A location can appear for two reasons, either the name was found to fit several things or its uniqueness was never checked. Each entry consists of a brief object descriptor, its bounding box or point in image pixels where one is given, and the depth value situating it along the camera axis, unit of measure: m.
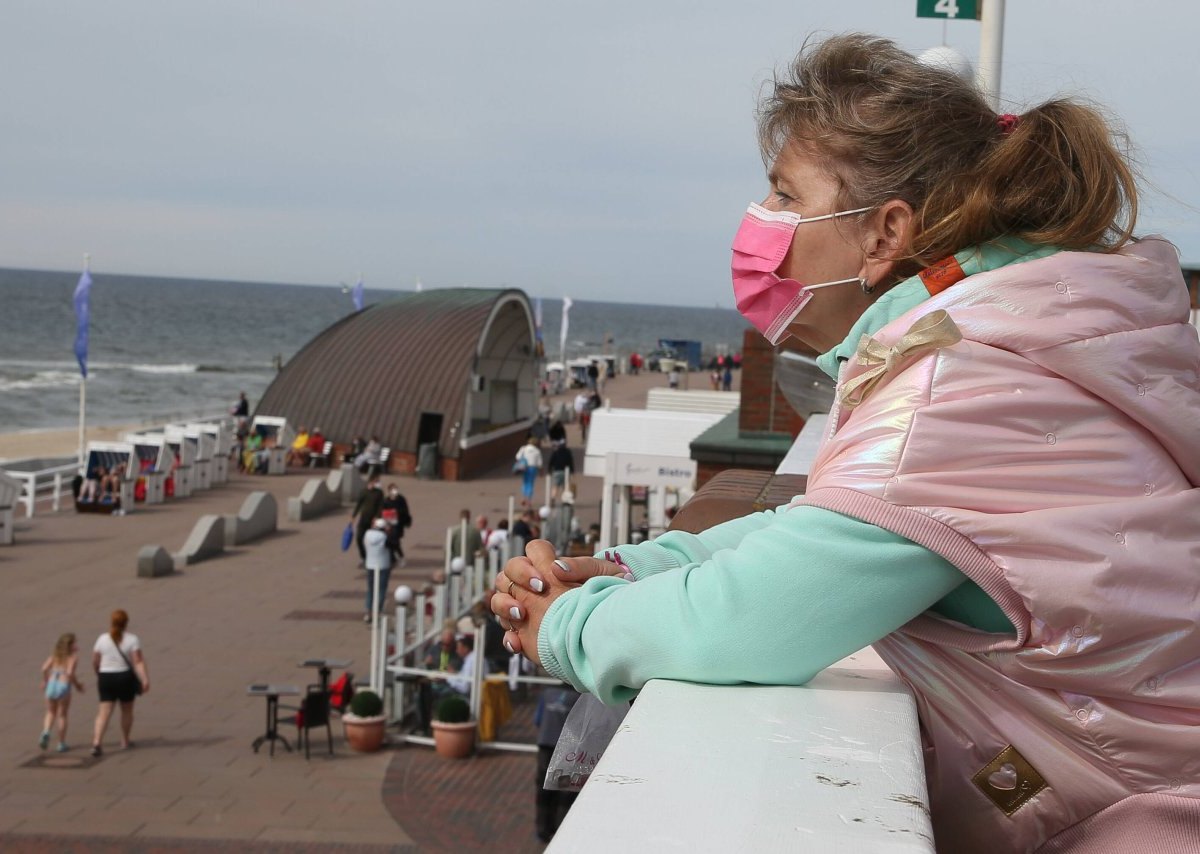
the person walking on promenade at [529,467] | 29.98
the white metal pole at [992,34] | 7.09
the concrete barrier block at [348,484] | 31.45
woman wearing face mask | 1.34
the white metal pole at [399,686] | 14.45
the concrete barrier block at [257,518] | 25.64
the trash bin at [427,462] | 35.38
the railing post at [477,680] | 13.53
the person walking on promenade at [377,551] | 17.78
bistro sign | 17.44
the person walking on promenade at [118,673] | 13.53
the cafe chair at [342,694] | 14.63
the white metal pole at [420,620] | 15.13
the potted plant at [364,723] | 13.67
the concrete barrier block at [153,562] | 22.02
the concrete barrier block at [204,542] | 23.50
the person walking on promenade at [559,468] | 29.29
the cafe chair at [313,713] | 13.52
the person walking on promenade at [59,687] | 13.18
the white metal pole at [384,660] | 13.72
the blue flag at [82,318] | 31.91
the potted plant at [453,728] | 13.45
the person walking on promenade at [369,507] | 21.25
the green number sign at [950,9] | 7.50
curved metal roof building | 36.53
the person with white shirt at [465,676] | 14.02
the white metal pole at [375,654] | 14.03
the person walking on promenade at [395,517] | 20.47
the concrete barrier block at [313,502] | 28.75
